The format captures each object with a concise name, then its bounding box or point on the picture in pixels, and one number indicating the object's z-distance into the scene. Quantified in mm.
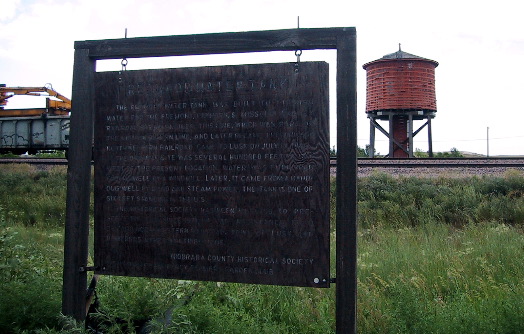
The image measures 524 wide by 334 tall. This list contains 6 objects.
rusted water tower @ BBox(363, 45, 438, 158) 27219
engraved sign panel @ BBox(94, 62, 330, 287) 3703
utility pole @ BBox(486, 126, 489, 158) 52238
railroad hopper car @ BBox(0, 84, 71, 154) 24234
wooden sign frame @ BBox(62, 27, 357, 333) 3697
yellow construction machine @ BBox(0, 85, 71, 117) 25953
